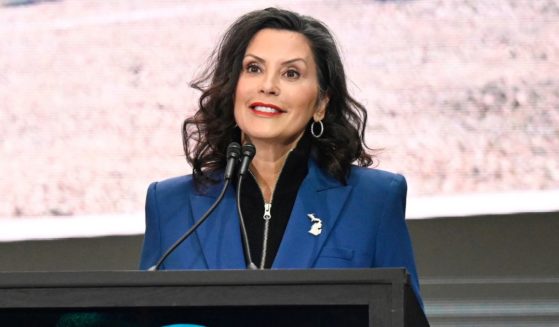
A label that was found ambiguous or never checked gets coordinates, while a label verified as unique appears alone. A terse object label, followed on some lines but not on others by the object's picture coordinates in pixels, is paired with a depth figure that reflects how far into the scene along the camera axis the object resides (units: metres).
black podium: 5.22
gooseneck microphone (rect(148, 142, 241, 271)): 5.58
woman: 5.78
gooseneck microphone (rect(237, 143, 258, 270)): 5.58
